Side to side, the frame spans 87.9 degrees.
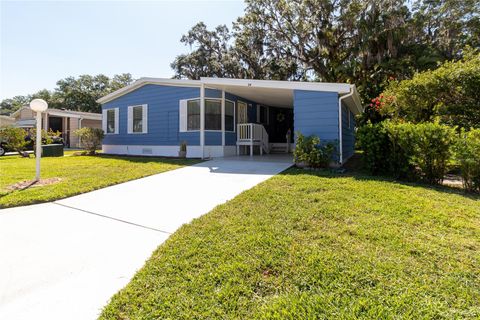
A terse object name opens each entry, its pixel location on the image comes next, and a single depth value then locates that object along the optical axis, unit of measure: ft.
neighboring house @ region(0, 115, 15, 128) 69.46
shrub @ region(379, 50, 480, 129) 21.40
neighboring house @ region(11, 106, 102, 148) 64.54
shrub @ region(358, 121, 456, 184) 16.38
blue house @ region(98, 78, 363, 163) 24.85
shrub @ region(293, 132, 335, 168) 22.95
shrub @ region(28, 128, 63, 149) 38.59
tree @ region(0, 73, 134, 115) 127.24
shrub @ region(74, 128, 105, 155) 41.45
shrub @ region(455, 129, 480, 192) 14.65
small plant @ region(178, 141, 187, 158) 35.29
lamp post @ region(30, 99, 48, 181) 18.61
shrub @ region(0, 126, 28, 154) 35.27
